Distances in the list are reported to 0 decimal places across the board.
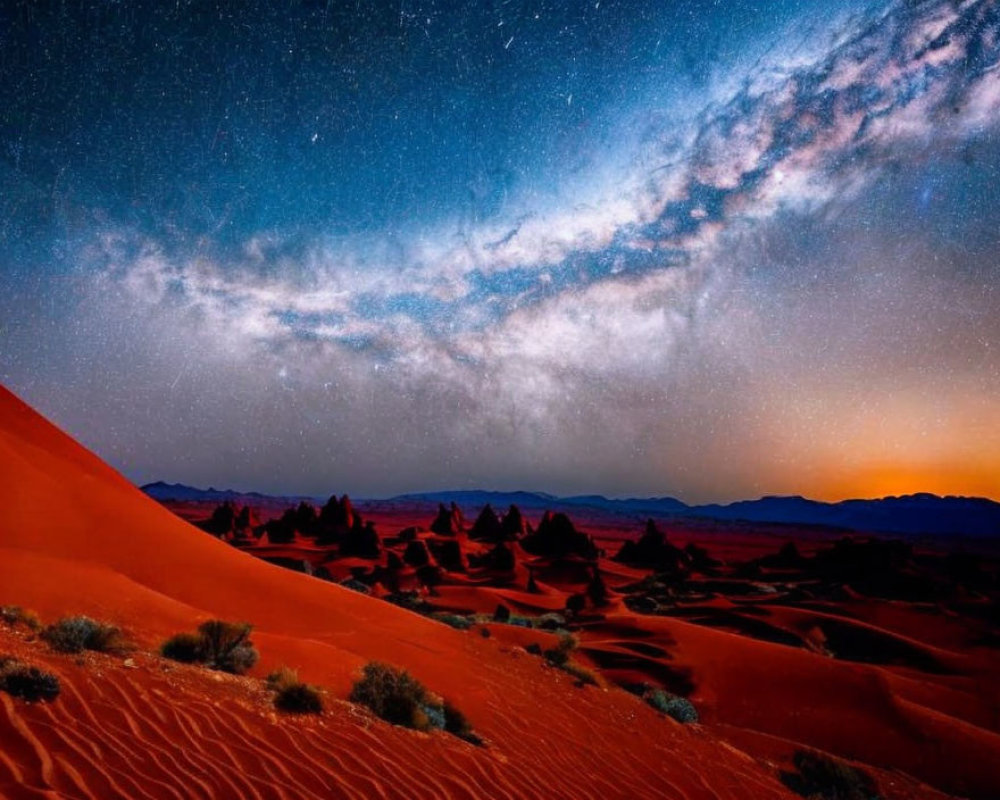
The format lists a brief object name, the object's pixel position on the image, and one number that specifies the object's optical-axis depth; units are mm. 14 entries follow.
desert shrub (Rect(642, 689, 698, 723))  11758
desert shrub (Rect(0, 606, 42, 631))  8163
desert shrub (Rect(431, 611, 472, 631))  17719
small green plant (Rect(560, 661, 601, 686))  12756
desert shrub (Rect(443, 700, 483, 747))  7683
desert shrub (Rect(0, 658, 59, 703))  5539
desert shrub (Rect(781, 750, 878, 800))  9227
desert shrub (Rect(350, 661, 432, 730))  7434
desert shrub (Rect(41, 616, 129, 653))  7277
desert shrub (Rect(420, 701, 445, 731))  7602
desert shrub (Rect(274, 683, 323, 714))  6858
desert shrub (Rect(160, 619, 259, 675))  8305
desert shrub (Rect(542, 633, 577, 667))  13992
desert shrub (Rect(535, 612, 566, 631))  22125
